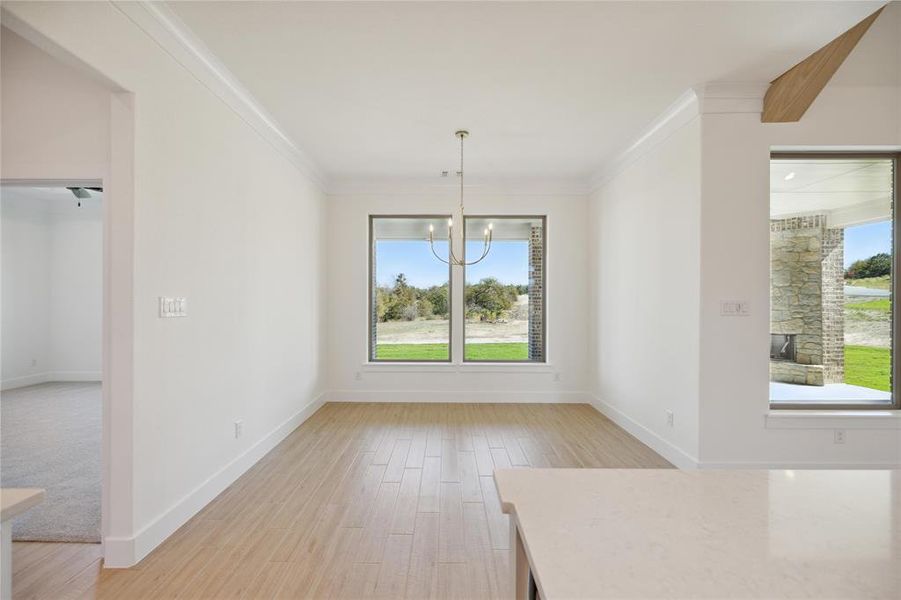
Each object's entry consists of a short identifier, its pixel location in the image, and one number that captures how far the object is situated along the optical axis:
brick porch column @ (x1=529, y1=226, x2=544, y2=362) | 6.03
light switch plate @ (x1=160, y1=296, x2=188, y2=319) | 2.51
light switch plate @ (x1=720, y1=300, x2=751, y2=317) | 3.33
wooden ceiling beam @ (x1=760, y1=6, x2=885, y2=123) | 2.77
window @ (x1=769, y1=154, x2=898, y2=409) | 3.48
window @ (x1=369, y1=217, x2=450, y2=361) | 6.06
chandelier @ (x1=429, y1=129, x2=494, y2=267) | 5.75
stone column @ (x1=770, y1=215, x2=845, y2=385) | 3.48
